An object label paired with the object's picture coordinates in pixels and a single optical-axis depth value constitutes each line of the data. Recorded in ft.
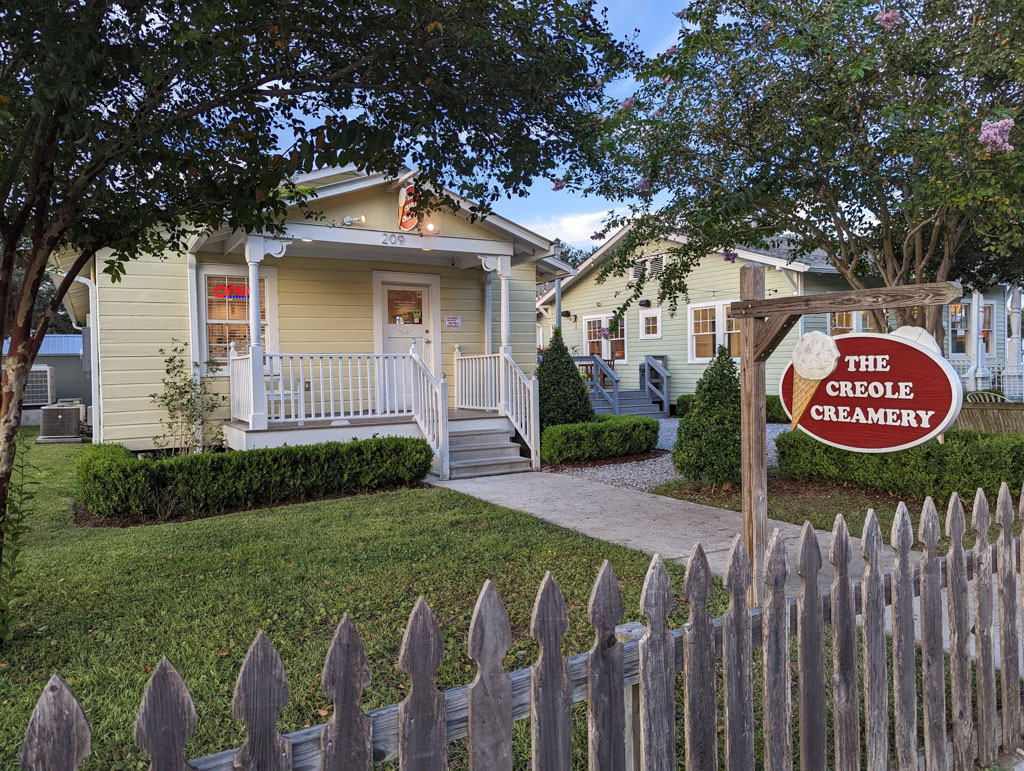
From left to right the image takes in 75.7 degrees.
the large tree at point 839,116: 18.84
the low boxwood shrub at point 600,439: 32.99
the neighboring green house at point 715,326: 52.69
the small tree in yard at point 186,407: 31.32
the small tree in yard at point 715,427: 24.47
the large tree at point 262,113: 10.47
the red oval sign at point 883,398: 9.62
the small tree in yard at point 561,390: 35.96
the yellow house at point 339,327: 29.84
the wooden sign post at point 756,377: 11.68
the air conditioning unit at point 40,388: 81.32
